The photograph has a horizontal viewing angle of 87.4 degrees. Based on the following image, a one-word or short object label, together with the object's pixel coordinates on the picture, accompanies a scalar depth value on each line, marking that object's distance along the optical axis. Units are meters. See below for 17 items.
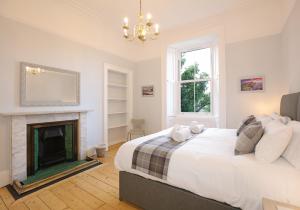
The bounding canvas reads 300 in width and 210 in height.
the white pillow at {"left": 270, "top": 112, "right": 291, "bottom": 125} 1.57
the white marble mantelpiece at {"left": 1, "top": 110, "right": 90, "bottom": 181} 2.30
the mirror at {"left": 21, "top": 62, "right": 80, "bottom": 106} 2.52
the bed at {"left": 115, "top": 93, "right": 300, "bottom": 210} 1.06
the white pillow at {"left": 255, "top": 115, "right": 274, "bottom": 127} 1.62
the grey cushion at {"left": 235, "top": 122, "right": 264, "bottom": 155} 1.39
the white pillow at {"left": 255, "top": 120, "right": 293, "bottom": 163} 1.19
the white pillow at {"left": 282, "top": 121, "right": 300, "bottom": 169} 1.10
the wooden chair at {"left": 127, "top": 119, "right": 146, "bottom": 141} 4.33
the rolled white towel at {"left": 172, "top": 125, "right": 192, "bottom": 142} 1.95
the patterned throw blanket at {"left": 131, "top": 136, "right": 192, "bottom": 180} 1.51
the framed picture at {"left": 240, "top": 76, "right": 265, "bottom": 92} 3.18
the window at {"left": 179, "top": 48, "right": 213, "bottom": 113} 4.14
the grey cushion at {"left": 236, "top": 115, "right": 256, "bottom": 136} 2.14
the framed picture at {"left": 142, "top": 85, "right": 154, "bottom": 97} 4.57
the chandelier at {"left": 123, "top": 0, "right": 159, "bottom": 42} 2.22
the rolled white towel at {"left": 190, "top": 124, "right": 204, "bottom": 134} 2.46
